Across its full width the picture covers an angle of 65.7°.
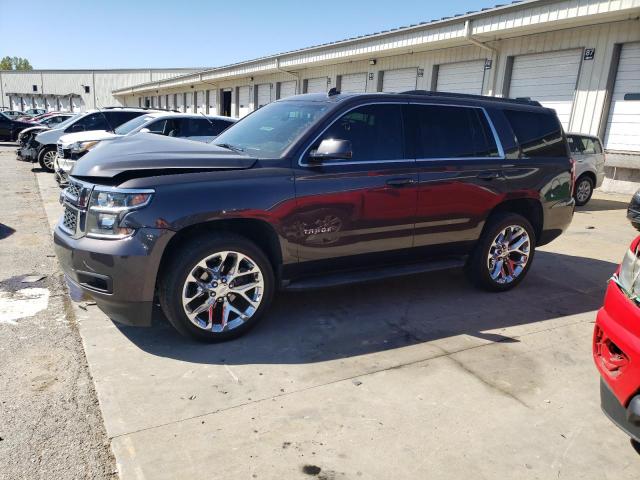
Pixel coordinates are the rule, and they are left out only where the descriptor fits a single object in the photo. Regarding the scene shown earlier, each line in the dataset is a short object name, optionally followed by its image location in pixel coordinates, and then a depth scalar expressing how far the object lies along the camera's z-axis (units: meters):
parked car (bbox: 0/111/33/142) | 23.44
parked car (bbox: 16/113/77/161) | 14.35
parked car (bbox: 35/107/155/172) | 12.84
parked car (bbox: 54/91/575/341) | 3.50
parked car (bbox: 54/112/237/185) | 9.84
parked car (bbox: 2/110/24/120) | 36.12
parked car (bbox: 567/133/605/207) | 11.35
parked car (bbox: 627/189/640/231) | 8.47
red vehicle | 2.36
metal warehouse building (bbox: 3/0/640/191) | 11.83
